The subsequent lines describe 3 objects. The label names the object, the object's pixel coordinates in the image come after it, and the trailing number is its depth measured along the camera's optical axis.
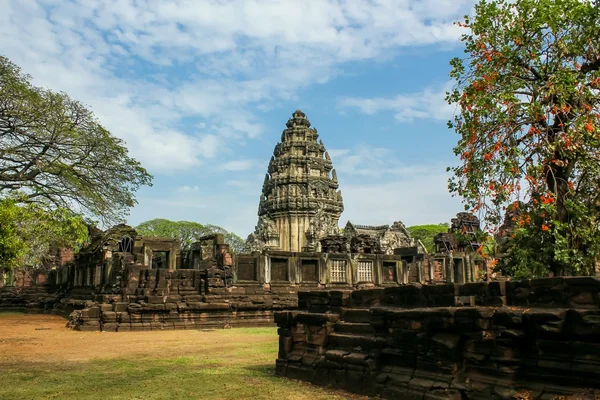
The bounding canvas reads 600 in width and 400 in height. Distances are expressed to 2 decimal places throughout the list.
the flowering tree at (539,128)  10.20
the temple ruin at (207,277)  17.88
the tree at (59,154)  21.03
